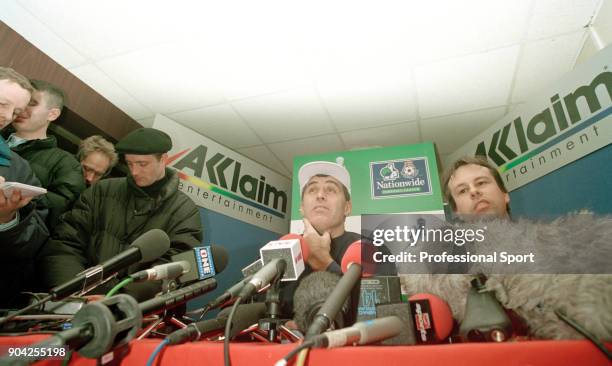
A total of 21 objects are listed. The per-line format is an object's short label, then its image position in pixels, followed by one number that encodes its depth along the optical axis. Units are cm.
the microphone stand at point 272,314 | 94
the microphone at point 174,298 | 78
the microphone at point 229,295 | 80
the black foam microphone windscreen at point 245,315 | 96
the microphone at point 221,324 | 78
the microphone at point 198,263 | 114
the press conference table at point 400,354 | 60
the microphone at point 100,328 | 59
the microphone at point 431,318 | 81
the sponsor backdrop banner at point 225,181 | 307
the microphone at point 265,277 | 77
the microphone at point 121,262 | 89
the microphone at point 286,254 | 101
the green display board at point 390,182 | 278
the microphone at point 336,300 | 65
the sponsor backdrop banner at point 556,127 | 196
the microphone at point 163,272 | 91
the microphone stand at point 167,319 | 100
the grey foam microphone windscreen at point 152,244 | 104
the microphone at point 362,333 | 61
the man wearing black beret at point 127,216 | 175
